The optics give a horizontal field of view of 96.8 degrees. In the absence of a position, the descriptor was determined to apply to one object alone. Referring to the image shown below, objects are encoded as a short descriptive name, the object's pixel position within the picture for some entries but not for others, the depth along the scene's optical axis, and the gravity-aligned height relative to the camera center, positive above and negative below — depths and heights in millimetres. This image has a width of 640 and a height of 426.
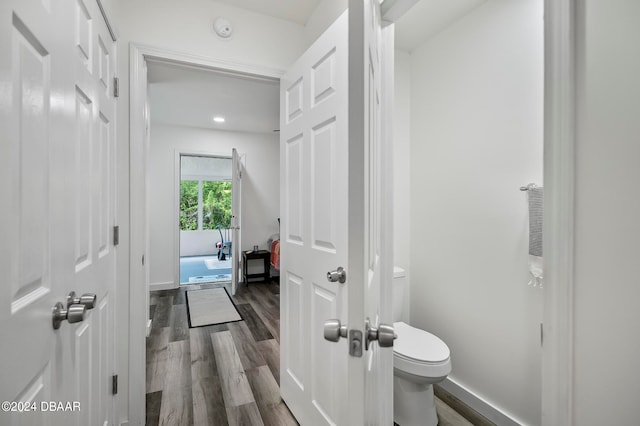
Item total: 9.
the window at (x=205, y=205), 7805 +201
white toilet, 1503 -866
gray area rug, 3209 -1210
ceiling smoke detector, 1805 +1179
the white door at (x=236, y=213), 4129 -23
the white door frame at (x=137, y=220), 1598 -48
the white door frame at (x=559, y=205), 782 +24
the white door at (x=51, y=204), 586 +21
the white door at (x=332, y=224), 603 -44
